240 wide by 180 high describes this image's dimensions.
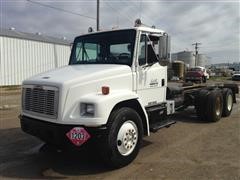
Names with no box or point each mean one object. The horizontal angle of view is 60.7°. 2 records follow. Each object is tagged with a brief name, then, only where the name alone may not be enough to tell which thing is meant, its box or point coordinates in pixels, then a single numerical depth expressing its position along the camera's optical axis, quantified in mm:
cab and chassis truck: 3283
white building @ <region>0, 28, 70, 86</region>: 17824
